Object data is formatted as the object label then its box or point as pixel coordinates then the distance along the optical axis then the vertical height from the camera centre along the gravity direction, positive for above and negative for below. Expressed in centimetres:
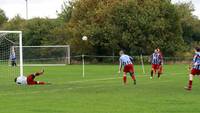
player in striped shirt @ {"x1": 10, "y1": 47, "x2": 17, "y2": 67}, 5972 +3
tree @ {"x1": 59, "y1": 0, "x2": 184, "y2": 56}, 7025 +368
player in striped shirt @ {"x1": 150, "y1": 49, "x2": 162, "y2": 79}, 3850 -28
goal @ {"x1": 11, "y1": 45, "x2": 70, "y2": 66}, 7000 +36
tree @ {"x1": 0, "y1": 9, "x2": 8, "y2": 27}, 11735 +822
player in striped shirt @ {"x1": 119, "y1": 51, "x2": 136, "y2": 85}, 3127 -34
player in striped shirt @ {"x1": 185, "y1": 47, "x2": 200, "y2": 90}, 2616 -40
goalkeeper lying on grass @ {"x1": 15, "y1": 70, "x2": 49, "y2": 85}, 3033 -112
